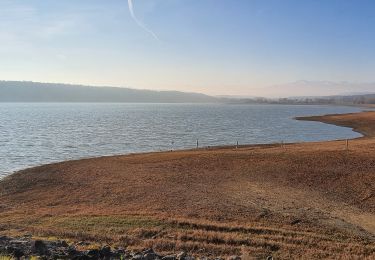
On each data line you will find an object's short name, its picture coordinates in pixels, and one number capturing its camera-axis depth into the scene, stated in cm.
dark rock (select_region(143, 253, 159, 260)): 1326
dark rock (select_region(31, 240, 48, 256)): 1333
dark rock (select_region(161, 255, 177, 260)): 1336
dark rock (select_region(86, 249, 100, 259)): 1295
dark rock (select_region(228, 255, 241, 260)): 1401
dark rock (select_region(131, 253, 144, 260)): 1311
